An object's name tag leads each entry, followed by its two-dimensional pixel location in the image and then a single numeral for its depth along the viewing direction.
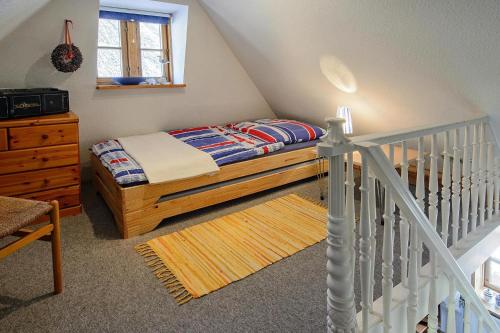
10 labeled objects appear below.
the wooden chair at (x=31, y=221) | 1.54
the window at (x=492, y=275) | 3.73
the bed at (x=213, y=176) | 2.34
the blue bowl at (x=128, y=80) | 3.40
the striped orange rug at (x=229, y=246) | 1.91
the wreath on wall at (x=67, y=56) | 2.83
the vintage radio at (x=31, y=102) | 2.37
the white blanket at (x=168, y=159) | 2.41
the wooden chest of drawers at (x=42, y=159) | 2.36
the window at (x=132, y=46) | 3.39
